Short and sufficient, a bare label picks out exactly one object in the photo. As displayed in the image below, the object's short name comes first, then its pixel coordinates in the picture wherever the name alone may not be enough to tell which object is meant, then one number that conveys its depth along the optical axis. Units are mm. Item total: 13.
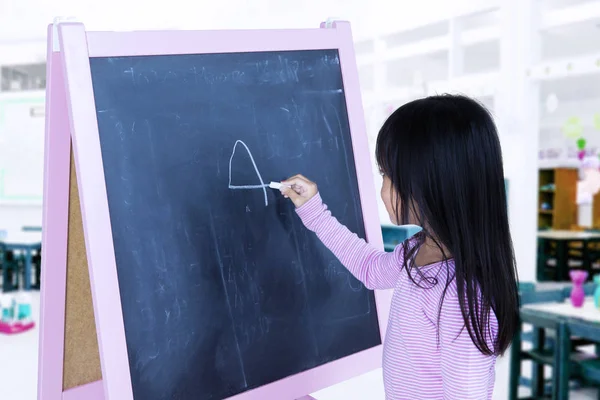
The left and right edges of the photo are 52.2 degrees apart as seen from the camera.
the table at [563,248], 8781
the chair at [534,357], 3612
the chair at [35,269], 7398
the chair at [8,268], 7176
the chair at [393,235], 5741
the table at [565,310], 3332
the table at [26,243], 7102
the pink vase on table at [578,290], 3561
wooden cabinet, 11055
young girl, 1190
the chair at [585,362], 3148
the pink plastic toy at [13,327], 5246
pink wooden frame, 1069
